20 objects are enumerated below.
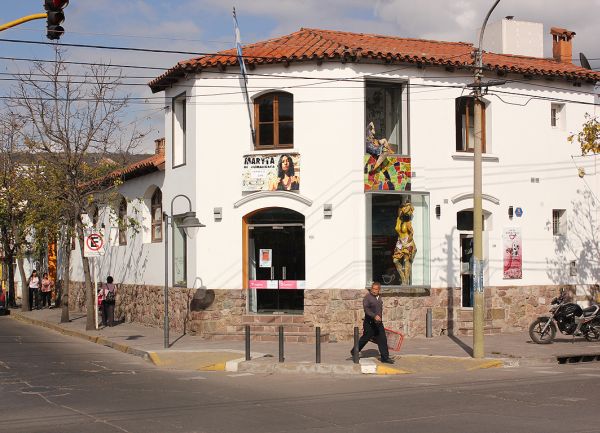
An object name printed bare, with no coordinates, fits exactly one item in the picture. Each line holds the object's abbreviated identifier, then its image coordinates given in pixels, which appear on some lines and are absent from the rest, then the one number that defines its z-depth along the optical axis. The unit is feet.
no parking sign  82.28
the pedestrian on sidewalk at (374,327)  58.13
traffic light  45.75
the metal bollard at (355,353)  56.59
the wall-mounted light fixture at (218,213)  75.72
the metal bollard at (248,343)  58.39
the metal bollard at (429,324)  74.74
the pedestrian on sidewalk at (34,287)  128.88
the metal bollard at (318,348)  55.83
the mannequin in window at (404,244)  74.74
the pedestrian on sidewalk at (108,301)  88.43
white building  73.20
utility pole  60.70
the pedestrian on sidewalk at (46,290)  128.06
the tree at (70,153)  87.45
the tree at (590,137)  75.25
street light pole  68.08
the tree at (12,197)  117.19
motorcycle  69.72
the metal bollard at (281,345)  57.30
